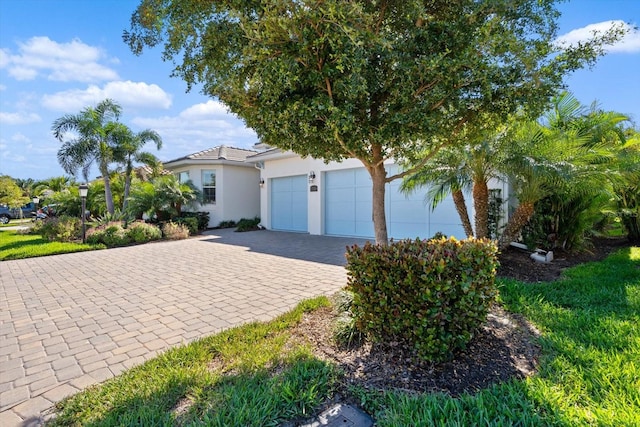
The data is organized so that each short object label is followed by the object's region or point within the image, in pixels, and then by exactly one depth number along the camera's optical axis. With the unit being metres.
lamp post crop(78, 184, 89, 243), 11.99
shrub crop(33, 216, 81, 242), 12.84
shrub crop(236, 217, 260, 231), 16.47
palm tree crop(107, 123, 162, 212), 15.69
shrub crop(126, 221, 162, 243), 12.79
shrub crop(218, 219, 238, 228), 17.77
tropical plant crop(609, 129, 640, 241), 7.07
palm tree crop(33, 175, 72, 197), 27.22
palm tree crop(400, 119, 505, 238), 6.24
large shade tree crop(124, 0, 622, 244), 3.21
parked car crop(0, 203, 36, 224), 25.69
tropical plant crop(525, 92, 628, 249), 7.07
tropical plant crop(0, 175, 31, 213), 25.08
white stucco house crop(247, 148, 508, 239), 10.73
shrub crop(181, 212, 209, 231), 16.86
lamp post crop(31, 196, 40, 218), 28.92
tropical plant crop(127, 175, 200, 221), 14.88
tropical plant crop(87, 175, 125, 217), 17.77
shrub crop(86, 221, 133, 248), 12.19
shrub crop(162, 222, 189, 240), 13.81
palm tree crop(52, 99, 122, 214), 14.68
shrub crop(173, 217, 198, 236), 15.15
